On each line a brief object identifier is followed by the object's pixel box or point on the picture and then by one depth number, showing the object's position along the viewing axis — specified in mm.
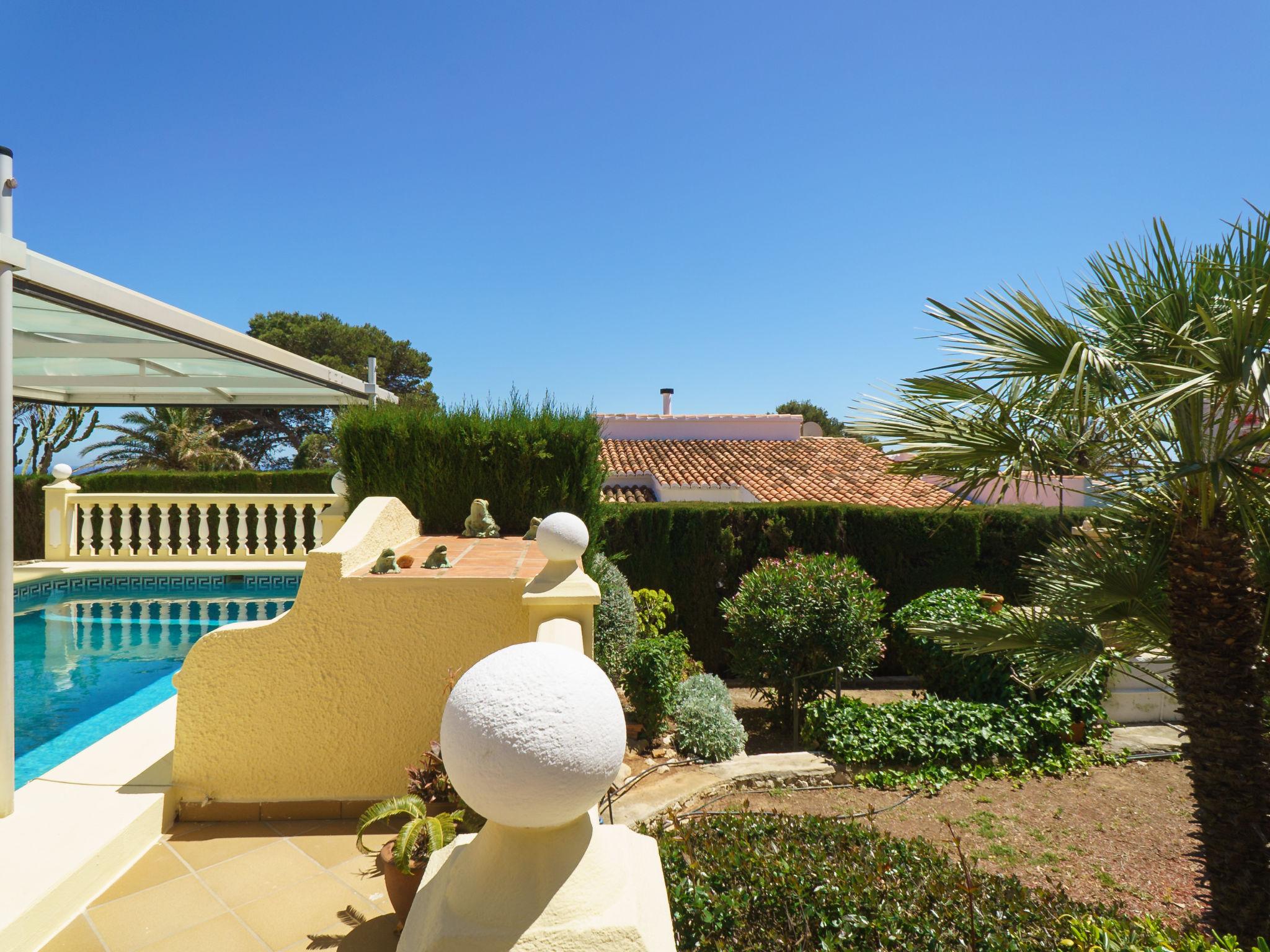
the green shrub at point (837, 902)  2557
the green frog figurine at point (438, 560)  4855
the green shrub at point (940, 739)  6566
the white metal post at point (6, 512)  3762
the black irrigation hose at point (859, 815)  5276
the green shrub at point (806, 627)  8055
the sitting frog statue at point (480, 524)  6684
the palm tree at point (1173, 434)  3715
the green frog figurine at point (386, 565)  4617
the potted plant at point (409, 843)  2973
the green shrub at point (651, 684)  6898
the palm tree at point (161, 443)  24750
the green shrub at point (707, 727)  6461
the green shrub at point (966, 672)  7477
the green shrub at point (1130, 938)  2260
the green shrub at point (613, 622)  7891
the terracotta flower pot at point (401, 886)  3055
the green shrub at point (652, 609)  9766
